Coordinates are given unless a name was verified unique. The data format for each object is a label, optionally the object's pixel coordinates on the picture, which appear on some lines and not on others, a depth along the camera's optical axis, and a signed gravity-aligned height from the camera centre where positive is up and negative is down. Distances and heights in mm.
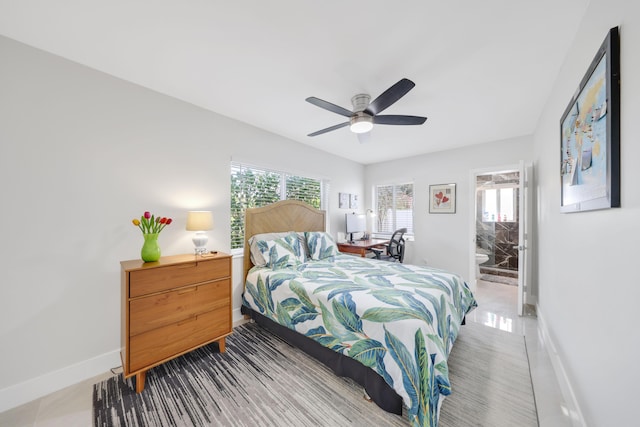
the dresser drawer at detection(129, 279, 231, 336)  1799 -781
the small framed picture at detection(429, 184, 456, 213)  4234 +313
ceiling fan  1993 +949
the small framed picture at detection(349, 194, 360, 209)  5043 +292
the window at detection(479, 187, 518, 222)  5105 +255
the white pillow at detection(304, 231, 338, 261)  3312 -460
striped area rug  1555 -1361
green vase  2018 -299
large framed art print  990 +408
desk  4109 -568
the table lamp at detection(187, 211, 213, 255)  2367 -99
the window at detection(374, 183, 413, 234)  4977 +160
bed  1468 -783
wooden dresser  1775 -801
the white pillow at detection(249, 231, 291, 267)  2916 -447
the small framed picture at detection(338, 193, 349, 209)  4763 +301
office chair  4172 -635
